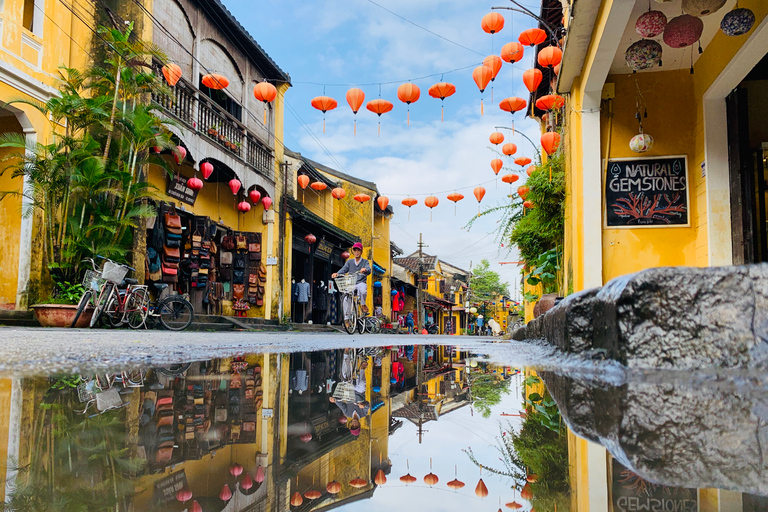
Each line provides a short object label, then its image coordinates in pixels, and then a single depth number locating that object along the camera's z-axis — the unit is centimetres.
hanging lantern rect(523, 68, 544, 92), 949
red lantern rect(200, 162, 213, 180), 1112
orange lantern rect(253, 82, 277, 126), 1168
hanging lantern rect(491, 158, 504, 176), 1312
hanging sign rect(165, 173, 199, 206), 1088
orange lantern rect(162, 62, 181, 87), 974
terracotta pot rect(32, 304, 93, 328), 744
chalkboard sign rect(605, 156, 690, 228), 610
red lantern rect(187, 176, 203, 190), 1112
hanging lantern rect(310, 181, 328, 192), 1727
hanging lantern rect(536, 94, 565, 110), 806
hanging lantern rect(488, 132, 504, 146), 1271
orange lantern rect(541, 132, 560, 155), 884
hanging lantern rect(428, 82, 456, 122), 1144
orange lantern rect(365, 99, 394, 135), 1206
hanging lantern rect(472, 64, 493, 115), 1049
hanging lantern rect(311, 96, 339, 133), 1200
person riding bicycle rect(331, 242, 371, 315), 1107
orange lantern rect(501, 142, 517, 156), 1197
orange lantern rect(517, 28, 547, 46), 923
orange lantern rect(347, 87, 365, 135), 1187
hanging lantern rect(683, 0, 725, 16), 413
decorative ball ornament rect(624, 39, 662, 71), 491
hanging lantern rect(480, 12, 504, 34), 968
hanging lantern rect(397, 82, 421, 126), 1160
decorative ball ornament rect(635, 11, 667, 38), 455
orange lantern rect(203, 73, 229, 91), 1113
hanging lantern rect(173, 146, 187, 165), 984
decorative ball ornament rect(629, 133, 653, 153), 589
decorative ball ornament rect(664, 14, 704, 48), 447
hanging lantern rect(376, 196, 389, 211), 2235
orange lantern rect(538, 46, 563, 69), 877
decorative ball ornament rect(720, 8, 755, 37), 417
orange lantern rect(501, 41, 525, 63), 949
